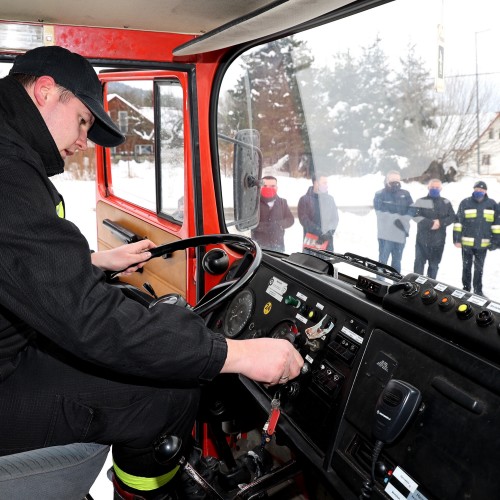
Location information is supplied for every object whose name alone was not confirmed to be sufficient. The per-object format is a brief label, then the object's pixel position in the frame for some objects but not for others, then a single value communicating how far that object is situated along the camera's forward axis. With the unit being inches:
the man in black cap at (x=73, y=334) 44.1
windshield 66.3
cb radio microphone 46.4
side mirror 101.4
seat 51.7
